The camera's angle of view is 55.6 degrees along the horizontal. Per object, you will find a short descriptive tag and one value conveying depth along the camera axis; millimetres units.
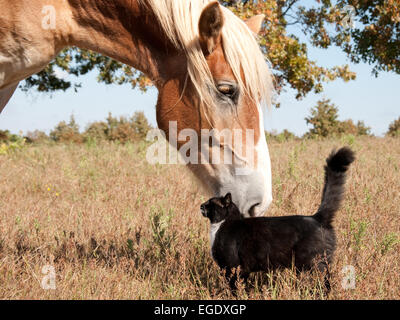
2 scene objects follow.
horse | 2621
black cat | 2748
